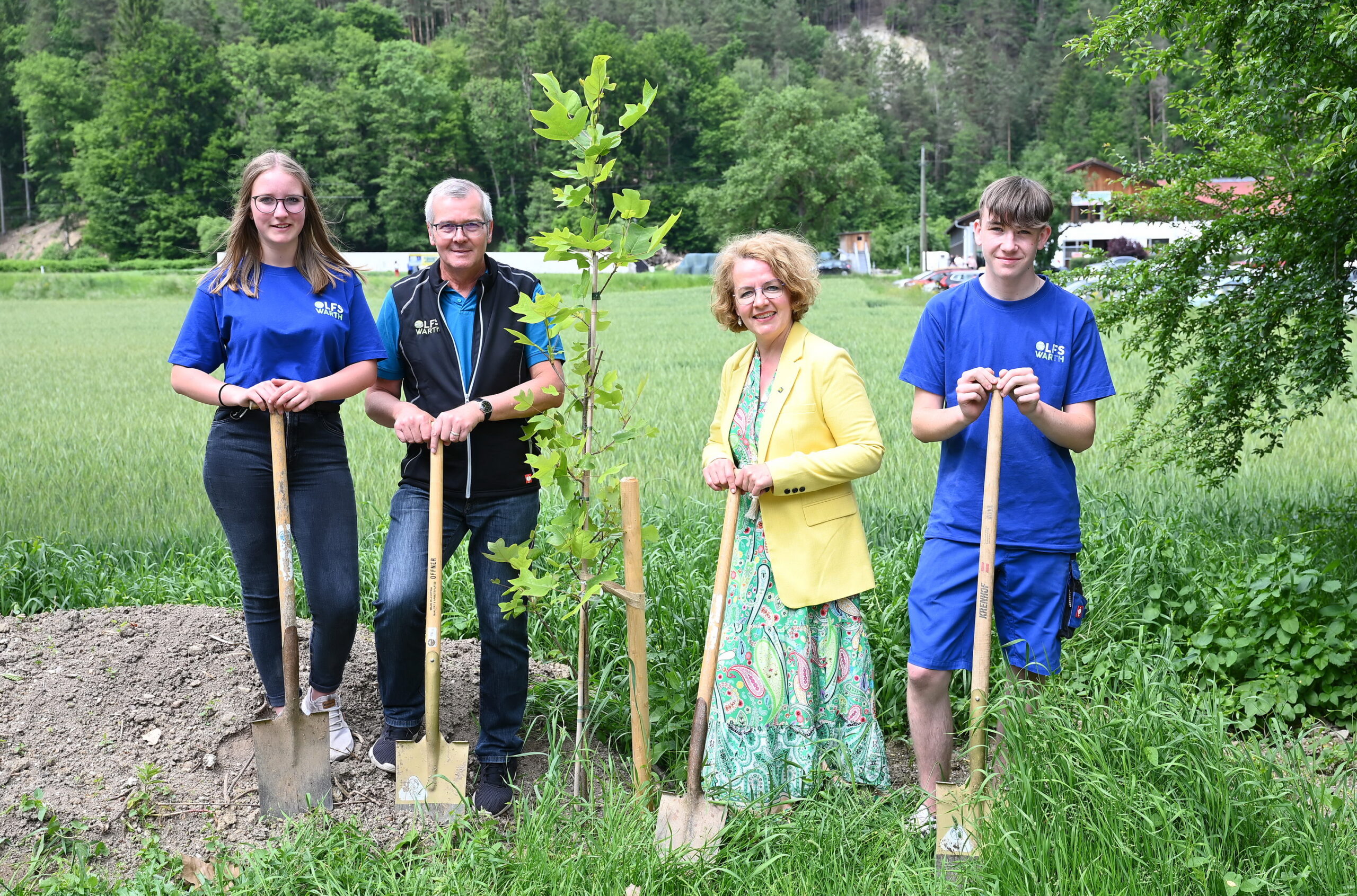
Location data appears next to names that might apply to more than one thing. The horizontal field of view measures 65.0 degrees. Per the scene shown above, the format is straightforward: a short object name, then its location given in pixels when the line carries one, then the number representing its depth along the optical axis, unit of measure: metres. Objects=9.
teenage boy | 3.13
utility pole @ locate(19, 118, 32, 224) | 88.44
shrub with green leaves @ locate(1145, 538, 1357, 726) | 4.11
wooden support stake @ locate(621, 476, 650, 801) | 3.30
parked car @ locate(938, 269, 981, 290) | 43.97
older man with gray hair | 3.53
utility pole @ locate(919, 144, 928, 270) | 57.78
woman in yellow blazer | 3.30
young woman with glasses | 3.58
